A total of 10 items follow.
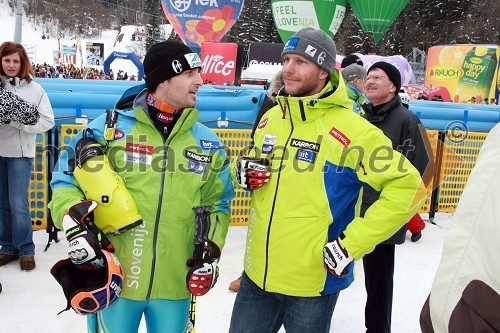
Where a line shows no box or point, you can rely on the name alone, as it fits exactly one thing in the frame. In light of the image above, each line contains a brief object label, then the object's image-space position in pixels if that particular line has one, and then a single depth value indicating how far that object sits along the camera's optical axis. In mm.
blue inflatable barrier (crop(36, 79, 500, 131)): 6693
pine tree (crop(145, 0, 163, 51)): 63812
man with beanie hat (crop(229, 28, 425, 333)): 2361
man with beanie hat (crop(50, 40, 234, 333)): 2395
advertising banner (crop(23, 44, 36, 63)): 24250
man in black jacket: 3606
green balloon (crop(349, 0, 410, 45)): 25522
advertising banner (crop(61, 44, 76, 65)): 32047
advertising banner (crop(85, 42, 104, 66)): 33375
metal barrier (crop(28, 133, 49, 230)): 5643
